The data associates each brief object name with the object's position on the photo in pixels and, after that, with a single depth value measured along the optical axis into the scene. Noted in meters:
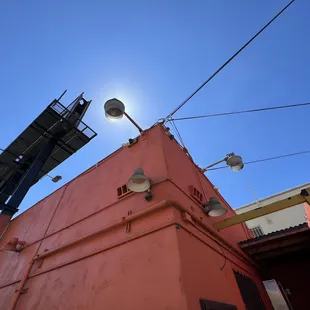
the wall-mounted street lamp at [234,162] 7.13
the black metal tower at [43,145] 10.94
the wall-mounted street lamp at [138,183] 4.21
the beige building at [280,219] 18.32
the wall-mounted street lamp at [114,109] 5.29
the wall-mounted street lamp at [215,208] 4.89
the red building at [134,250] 3.38
